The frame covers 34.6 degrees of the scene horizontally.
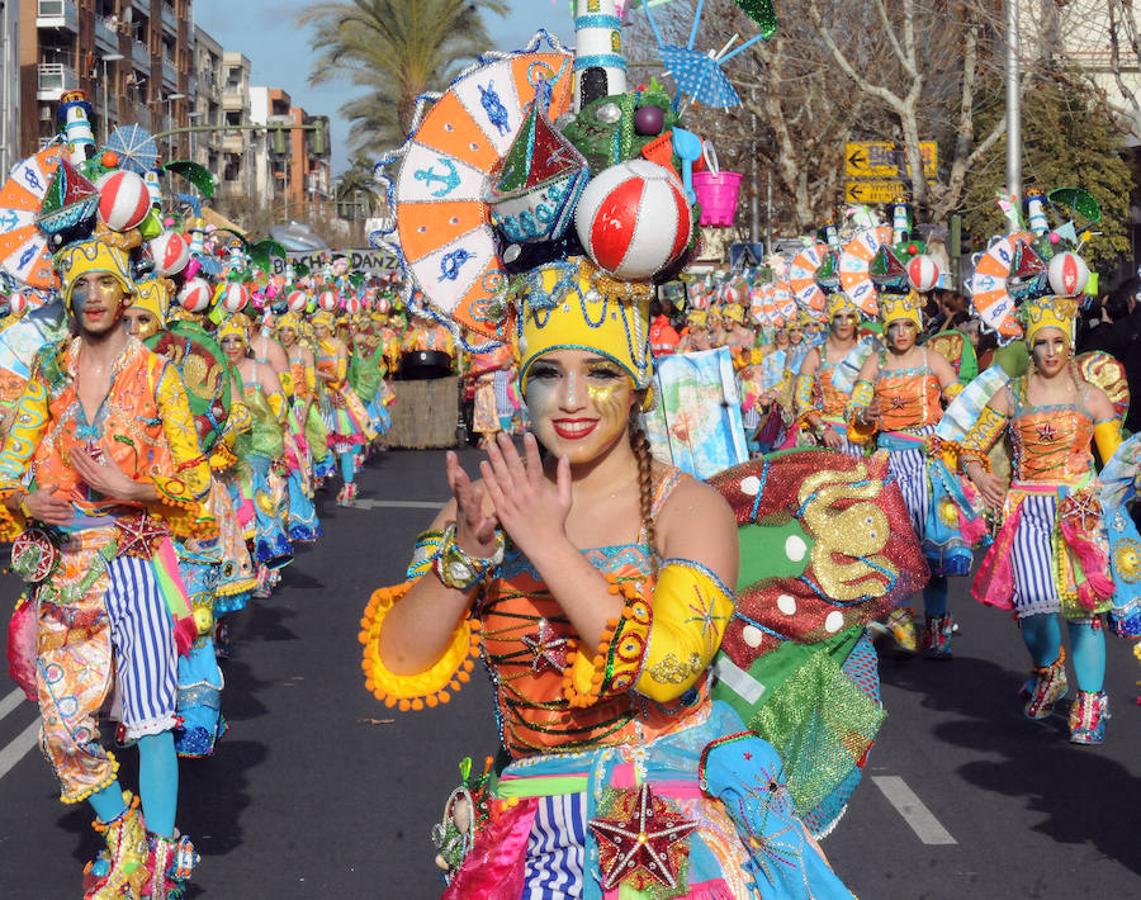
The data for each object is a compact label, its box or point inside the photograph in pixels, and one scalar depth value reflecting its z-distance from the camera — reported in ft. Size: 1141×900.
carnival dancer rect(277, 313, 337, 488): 59.36
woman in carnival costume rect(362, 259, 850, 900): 10.53
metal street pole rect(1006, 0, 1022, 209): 72.96
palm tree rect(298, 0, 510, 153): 129.49
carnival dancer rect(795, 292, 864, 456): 42.98
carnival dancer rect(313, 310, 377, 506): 65.92
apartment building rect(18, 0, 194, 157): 208.33
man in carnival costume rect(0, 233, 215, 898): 19.94
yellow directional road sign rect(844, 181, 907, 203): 86.10
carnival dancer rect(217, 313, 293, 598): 40.34
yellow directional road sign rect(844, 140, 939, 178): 85.71
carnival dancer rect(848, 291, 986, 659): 35.47
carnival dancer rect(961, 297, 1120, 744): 28.76
